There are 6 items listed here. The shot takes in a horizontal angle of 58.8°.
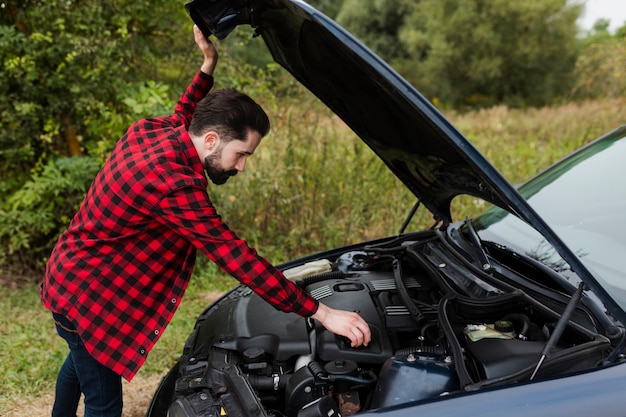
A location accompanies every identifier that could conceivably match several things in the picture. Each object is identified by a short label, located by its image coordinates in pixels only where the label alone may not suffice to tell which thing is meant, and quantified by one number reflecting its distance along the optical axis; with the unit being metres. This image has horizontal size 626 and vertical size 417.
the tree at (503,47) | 22.41
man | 1.81
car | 1.58
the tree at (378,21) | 26.08
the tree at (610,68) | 9.53
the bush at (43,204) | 4.69
